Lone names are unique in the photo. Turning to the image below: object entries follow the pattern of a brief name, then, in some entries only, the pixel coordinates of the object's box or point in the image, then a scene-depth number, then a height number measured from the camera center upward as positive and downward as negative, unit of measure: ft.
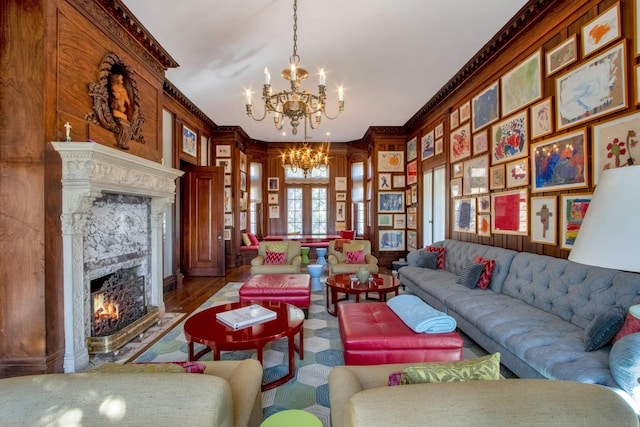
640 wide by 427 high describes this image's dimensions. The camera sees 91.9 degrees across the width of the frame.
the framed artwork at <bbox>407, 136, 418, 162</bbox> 22.50 +4.73
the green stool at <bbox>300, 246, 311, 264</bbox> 23.60 -3.19
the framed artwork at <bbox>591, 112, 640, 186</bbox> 7.54 +1.74
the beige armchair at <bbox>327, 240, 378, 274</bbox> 16.63 -2.68
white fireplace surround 8.24 +0.13
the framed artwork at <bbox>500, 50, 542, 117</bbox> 10.71 +4.68
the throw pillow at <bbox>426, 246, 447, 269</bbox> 15.58 -2.16
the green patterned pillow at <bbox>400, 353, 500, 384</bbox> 3.65 -1.94
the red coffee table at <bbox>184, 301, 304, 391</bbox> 7.28 -2.98
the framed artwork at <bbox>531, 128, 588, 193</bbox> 9.07 +1.52
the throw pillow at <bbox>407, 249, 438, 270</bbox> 15.51 -2.44
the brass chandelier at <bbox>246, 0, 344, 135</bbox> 9.73 +3.67
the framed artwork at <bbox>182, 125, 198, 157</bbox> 19.30 +4.61
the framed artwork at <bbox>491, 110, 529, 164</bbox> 11.44 +2.84
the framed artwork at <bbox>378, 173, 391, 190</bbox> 24.63 +2.49
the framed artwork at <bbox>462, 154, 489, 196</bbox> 13.94 +1.67
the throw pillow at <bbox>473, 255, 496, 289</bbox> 11.40 -2.32
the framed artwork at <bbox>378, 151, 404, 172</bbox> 24.61 +4.03
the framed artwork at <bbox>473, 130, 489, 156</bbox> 13.86 +3.16
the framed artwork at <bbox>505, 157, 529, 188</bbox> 11.37 +1.44
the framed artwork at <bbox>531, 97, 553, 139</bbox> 10.21 +3.13
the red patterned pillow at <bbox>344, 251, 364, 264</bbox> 17.48 -2.56
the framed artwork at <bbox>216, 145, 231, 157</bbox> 24.58 +4.98
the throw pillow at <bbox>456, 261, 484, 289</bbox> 11.55 -2.40
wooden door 20.86 -0.52
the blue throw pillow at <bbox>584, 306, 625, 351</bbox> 6.07 -2.35
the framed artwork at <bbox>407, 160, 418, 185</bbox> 22.36 +2.93
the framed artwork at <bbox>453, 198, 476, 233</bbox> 15.11 -0.20
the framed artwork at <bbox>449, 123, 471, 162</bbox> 15.43 +3.55
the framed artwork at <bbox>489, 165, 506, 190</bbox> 12.74 +1.40
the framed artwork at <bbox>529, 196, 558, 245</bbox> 10.03 -0.31
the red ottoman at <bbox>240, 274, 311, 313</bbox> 12.46 -3.24
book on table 8.11 -2.84
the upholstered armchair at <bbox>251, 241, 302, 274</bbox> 16.62 -2.61
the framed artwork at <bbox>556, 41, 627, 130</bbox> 7.94 +3.41
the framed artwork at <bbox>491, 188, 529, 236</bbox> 11.49 -0.05
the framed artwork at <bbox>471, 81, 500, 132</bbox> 13.04 +4.66
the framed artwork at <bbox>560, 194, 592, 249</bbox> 8.98 -0.13
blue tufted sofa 6.07 -2.81
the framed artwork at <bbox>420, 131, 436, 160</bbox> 19.83 +4.34
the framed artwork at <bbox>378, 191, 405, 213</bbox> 24.58 +0.81
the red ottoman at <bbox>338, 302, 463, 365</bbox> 7.25 -3.19
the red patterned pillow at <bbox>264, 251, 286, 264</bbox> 17.51 -2.53
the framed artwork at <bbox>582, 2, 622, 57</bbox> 8.02 +4.88
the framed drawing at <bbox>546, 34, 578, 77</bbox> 9.27 +4.85
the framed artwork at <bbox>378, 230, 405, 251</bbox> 24.56 -2.25
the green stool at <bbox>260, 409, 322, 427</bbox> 3.76 -2.58
